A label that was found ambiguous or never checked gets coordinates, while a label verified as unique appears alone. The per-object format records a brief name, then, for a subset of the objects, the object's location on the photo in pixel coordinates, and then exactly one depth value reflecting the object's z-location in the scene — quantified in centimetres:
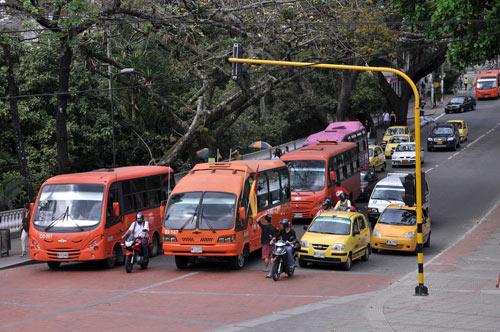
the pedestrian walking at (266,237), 2359
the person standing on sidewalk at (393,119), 6957
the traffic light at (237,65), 2486
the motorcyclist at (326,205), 2971
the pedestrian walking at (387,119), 7430
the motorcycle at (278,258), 2261
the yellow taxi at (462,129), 6153
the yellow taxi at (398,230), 2730
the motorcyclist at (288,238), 2281
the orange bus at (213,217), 2405
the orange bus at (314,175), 3381
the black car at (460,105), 8225
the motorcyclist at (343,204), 2838
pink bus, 4291
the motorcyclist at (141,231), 2462
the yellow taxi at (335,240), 2450
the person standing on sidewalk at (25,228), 2679
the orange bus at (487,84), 9197
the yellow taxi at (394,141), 5594
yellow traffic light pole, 1988
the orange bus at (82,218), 2430
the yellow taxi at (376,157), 4884
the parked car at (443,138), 5722
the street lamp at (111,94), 3616
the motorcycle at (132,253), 2430
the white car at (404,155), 5044
